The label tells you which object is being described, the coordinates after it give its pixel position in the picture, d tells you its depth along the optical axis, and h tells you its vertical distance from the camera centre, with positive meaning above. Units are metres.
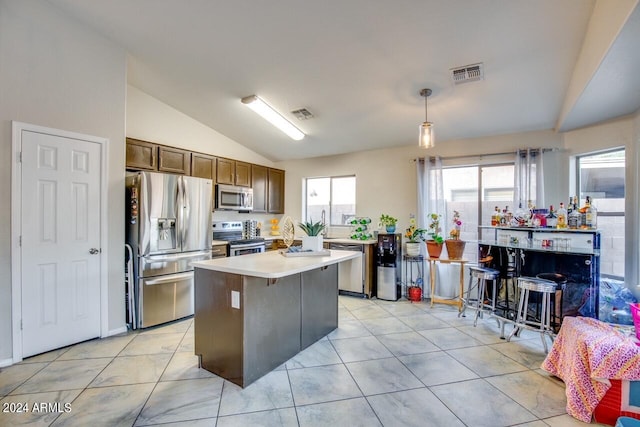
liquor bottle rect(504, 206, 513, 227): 3.66 -0.06
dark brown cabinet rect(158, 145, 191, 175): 4.08 +0.77
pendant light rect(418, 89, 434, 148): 2.88 +0.77
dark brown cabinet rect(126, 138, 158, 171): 3.76 +0.78
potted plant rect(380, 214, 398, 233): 4.67 -0.14
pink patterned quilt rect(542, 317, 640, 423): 1.84 -0.99
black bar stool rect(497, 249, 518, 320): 3.41 -0.79
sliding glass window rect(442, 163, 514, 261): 4.25 +0.30
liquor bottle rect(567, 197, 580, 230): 3.08 -0.05
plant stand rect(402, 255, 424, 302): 4.52 -1.07
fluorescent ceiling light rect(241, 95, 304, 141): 3.88 +1.38
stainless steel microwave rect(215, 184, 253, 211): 4.73 +0.27
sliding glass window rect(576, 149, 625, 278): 3.40 +0.15
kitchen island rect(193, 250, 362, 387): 2.19 -0.82
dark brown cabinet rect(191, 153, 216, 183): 4.46 +0.75
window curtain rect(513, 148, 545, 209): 3.84 +0.46
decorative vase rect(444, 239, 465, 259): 3.98 -0.46
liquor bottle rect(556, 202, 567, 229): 3.16 -0.06
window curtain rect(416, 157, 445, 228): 4.51 +0.38
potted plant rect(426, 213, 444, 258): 4.18 -0.37
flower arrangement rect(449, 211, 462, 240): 4.09 -0.24
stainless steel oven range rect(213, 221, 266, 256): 4.53 -0.41
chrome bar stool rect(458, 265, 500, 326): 3.43 -0.90
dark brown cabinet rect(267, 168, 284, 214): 5.75 +0.46
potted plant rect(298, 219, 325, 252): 2.97 -0.26
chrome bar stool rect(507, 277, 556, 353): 2.76 -0.94
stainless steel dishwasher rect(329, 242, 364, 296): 4.70 -0.97
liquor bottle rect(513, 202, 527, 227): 3.51 -0.04
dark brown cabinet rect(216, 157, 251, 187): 4.83 +0.71
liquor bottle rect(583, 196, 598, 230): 3.01 -0.04
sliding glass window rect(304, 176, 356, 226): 5.50 +0.29
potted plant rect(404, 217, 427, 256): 4.49 -0.40
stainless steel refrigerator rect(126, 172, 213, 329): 3.31 -0.35
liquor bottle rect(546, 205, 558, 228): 3.32 -0.07
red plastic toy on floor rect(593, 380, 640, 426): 1.83 -1.22
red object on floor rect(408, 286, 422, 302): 4.50 -1.25
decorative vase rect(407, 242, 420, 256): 4.49 -0.53
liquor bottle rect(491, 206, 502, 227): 3.79 -0.06
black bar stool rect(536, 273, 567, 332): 2.94 -0.88
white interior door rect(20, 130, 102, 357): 2.64 -0.26
